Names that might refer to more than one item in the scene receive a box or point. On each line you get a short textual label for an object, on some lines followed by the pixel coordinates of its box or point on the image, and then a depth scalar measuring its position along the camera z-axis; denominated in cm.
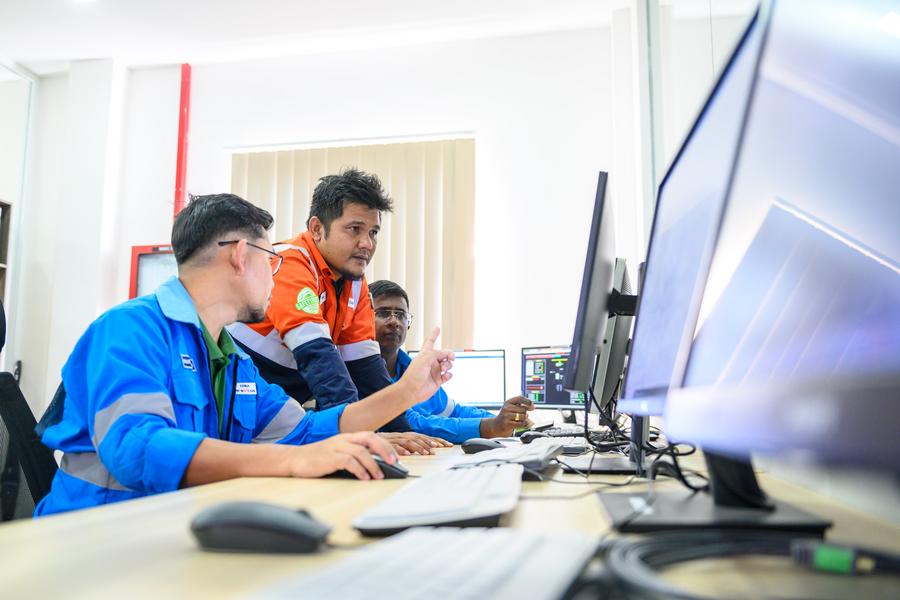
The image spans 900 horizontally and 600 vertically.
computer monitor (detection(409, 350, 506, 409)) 364
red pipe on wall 467
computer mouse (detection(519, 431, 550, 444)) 202
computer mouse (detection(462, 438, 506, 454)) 152
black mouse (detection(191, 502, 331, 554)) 55
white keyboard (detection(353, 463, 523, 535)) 61
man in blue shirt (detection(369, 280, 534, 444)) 287
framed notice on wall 456
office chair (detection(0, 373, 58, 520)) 130
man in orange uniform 184
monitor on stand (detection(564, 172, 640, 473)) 104
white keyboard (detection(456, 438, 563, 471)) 107
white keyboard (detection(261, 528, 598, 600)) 40
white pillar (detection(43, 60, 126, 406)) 449
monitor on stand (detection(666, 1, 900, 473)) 70
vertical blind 431
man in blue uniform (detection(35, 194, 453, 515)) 106
